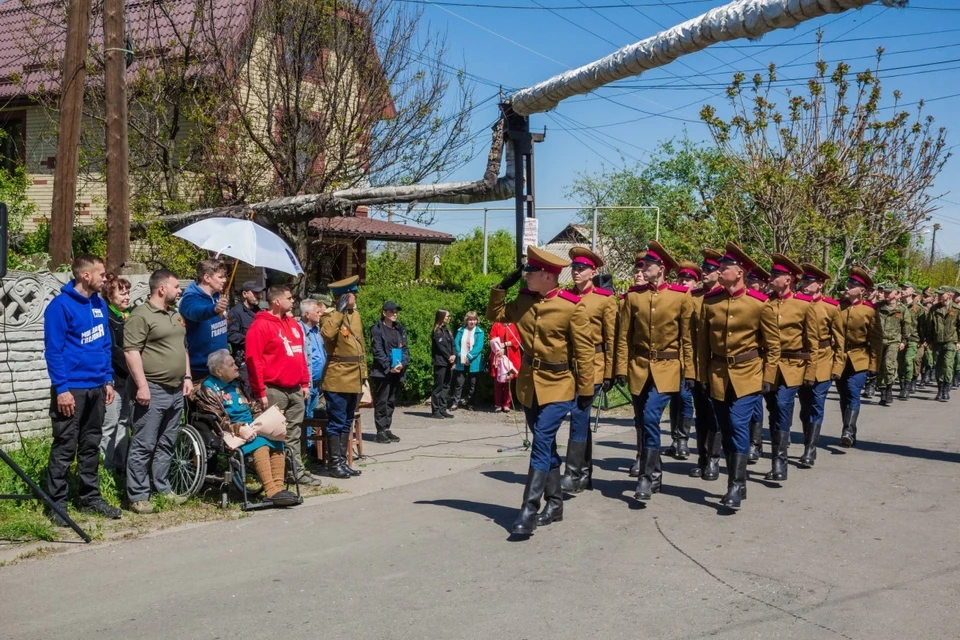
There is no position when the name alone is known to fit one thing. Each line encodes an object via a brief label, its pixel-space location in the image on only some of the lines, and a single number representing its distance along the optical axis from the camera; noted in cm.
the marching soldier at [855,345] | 1196
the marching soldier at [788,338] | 997
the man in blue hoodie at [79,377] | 752
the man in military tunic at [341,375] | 981
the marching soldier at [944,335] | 1891
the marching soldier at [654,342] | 905
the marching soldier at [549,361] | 753
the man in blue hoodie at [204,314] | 882
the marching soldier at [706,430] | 981
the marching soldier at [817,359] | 1074
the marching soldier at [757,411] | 901
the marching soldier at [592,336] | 806
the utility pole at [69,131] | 1141
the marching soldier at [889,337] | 1725
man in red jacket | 859
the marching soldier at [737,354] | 851
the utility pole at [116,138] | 1141
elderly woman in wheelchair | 822
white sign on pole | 1140
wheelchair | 820
